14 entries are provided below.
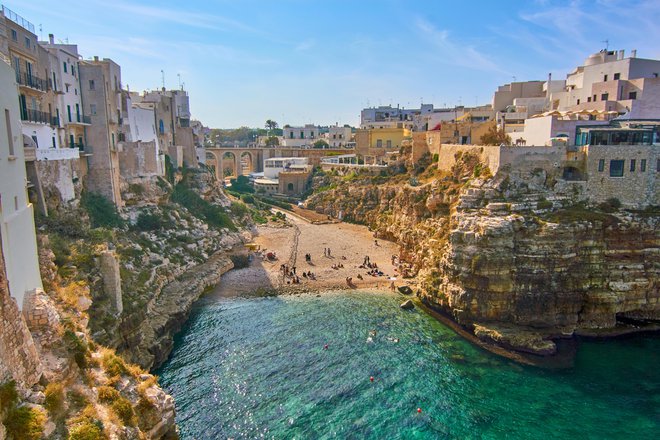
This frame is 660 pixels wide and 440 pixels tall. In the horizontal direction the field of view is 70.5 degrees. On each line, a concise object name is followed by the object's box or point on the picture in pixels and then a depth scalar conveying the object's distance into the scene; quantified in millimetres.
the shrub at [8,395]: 12052
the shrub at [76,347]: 16953
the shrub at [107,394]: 16688
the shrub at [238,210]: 61469
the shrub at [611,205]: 36125
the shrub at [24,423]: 11953
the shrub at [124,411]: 16531
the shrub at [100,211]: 36900
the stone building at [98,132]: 39625
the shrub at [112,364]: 18656
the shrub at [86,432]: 13430
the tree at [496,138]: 47781
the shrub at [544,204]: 36031
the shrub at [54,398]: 13688
